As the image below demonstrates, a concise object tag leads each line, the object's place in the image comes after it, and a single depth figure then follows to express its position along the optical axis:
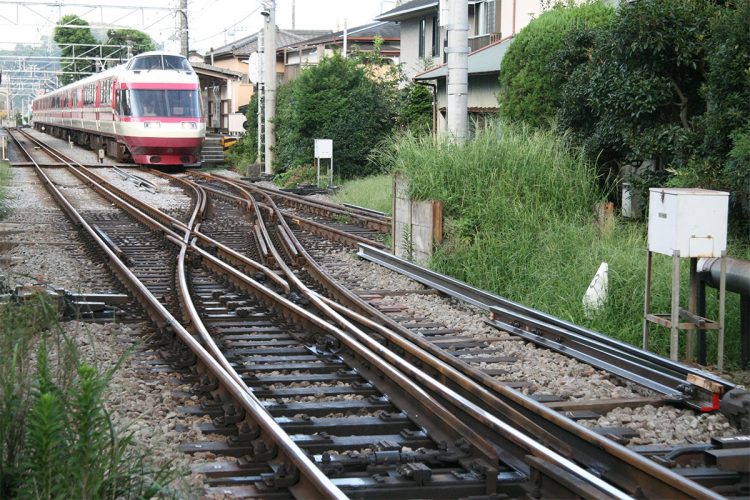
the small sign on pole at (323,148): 25.77
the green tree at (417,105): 31.84
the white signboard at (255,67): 33.97
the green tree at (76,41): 80.00
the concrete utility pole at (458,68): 14.51
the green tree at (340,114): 28.48
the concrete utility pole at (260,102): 33.05
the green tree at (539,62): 16.05
